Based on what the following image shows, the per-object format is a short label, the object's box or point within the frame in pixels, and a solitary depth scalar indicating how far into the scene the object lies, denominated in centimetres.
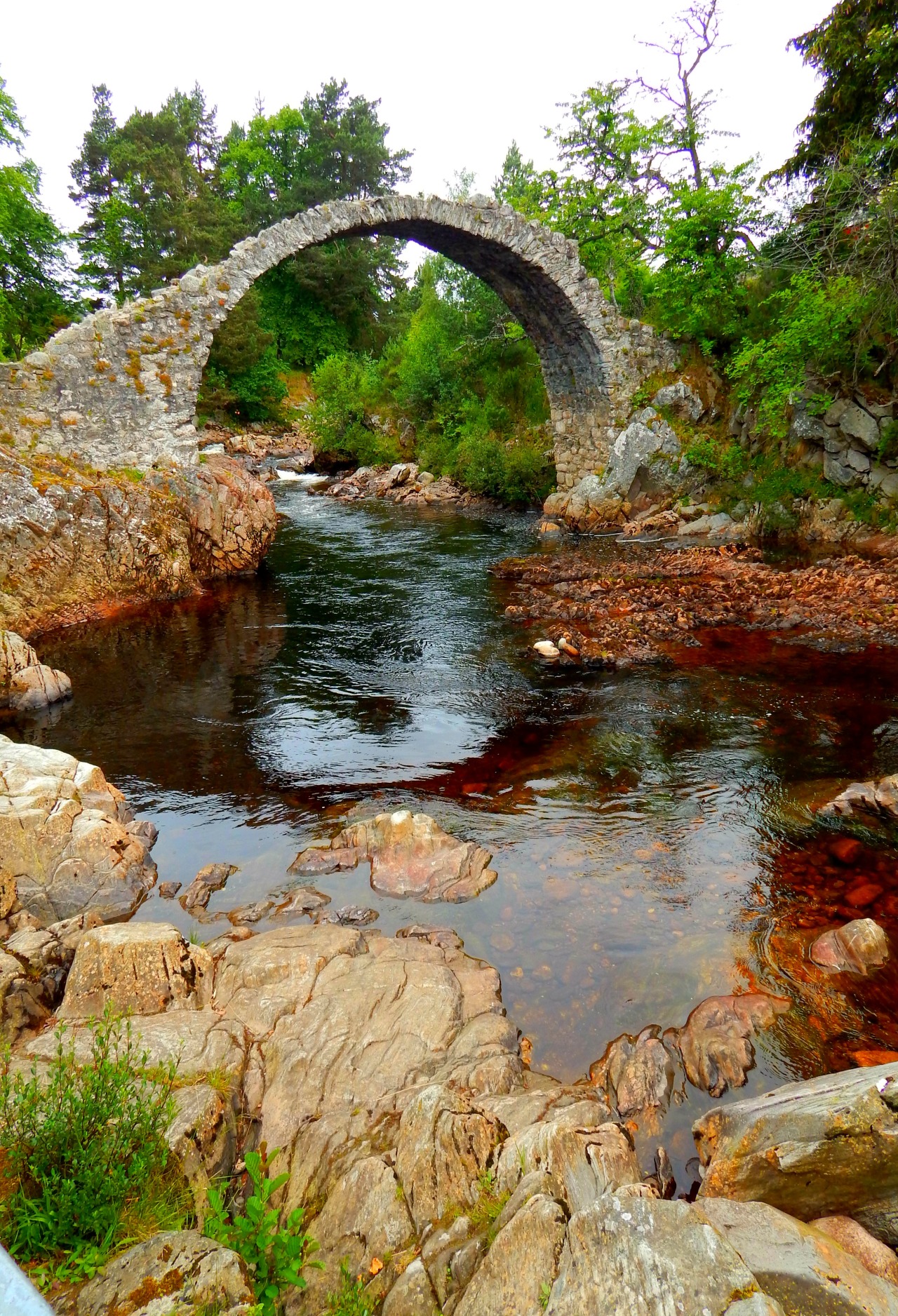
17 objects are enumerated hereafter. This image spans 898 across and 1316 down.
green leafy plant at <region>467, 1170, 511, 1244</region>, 237
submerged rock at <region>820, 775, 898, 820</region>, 529
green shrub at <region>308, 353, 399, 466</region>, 2972
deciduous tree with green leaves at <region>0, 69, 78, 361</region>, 2273
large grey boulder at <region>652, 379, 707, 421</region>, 1781
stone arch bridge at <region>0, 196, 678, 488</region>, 1248
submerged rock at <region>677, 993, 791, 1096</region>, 338
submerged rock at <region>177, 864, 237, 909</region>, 491
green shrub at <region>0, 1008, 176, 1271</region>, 222
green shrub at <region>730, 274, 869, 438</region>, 1131
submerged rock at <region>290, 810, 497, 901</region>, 498
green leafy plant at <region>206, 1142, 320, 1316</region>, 229
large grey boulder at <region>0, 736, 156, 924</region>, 475
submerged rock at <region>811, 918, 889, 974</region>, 396
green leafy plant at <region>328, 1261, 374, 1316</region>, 219
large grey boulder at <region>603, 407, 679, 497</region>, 1738
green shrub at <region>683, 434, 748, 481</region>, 1580
